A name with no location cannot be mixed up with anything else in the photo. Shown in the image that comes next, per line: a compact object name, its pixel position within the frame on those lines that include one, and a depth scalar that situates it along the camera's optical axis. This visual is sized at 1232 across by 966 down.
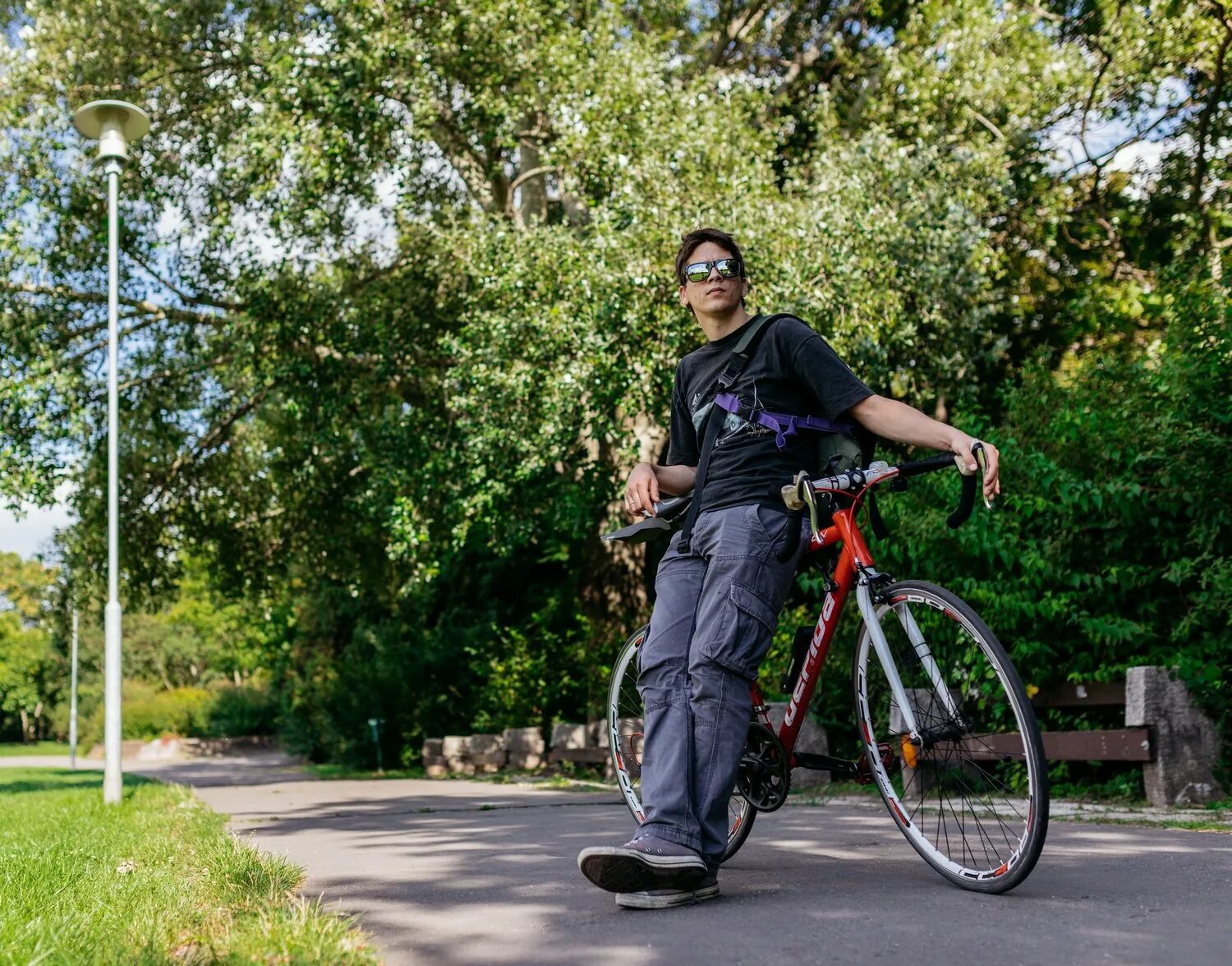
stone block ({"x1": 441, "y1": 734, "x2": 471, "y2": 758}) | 14.26
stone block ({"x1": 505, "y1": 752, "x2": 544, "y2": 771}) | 13.34
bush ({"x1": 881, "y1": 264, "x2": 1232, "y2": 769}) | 6.36
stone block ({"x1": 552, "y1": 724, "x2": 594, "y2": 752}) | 12.13
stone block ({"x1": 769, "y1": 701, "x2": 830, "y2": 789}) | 8.20
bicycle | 3.32
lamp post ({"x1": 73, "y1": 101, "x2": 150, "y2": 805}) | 9.73
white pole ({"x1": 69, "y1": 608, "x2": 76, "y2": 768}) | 28.70
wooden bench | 6.05
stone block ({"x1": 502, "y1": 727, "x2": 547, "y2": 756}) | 13.38
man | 3.39
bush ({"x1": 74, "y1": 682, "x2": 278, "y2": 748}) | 35.00
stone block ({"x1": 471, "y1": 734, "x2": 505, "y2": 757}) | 13.98
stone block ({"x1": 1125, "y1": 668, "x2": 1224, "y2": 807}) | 5.98
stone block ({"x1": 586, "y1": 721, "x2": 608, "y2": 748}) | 11.89
